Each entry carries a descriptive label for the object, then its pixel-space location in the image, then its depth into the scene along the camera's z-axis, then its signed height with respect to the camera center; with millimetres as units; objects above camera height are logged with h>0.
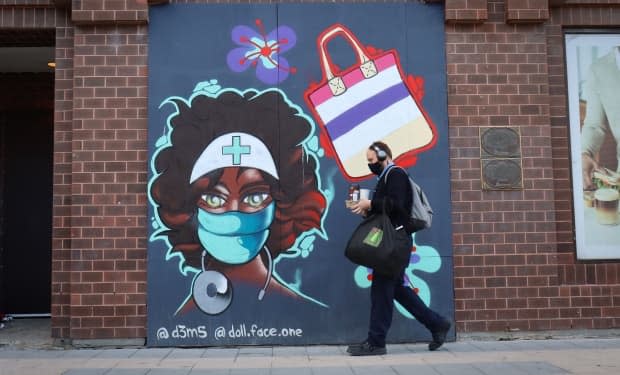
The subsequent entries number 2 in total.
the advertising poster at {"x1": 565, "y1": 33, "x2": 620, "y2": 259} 6996 +808
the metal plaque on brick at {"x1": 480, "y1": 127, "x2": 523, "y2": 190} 6758 +577
